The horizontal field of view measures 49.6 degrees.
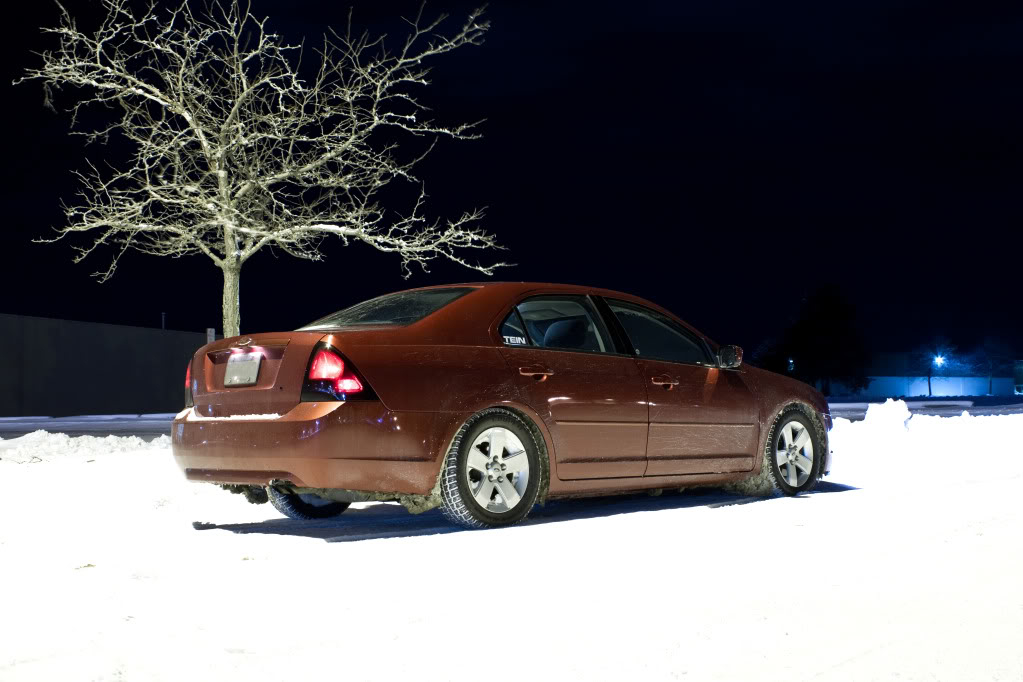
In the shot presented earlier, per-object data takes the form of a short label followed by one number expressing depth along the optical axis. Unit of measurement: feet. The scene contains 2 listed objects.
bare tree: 48.52
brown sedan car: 21.17
